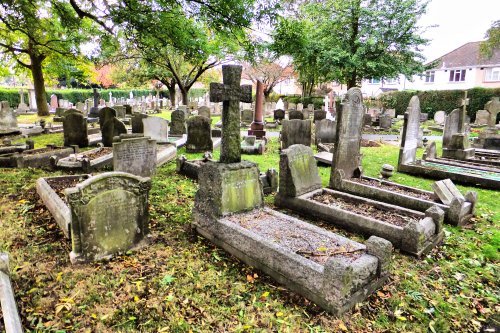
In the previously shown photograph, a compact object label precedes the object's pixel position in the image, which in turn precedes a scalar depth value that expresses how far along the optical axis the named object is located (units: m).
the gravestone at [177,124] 15.44
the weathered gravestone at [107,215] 4.21
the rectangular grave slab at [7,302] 2.77
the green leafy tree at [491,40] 22.77
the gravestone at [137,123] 12.42
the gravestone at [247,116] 23.08
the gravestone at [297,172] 6.57
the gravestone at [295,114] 18.66
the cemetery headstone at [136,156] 7.44
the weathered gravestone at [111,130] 11.06
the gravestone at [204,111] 19.07
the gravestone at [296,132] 11.86
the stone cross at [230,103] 5.11
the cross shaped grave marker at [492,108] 14.80
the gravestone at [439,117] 25.56
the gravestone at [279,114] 25.63
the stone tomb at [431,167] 8.73
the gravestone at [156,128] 11.95
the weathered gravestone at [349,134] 7.54
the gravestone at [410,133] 9.70
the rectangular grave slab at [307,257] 3.57
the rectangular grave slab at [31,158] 8.82
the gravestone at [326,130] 13.73
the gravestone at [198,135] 11.73
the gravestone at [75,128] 11.35
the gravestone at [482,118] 23.42
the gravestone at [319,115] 19.10
